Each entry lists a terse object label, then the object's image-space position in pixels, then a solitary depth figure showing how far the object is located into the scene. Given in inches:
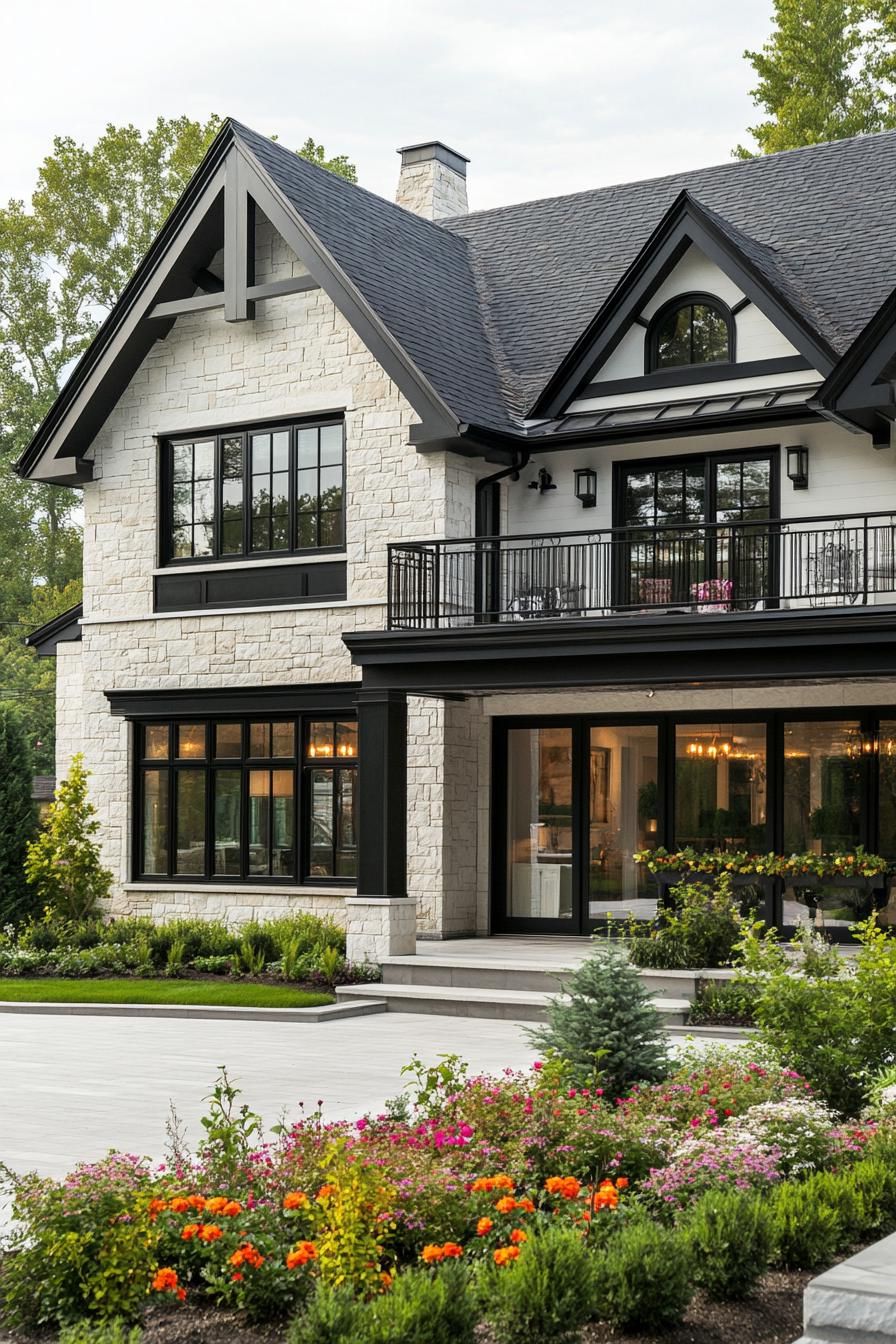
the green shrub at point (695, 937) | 605.9
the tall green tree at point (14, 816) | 799.1
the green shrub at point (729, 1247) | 231.0
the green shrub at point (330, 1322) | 197.3
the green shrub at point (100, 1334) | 201.3
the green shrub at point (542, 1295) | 205.5
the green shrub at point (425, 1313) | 195.2
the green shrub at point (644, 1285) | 215.5
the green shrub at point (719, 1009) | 546.9
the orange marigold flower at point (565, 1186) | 242.1
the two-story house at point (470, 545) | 683.4
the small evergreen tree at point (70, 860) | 785.6
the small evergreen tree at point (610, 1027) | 331.0
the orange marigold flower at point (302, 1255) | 220.1
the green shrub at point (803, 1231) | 244.5
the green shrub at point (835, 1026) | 323.0
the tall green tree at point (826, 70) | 1350.9
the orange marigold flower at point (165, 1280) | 219.6
